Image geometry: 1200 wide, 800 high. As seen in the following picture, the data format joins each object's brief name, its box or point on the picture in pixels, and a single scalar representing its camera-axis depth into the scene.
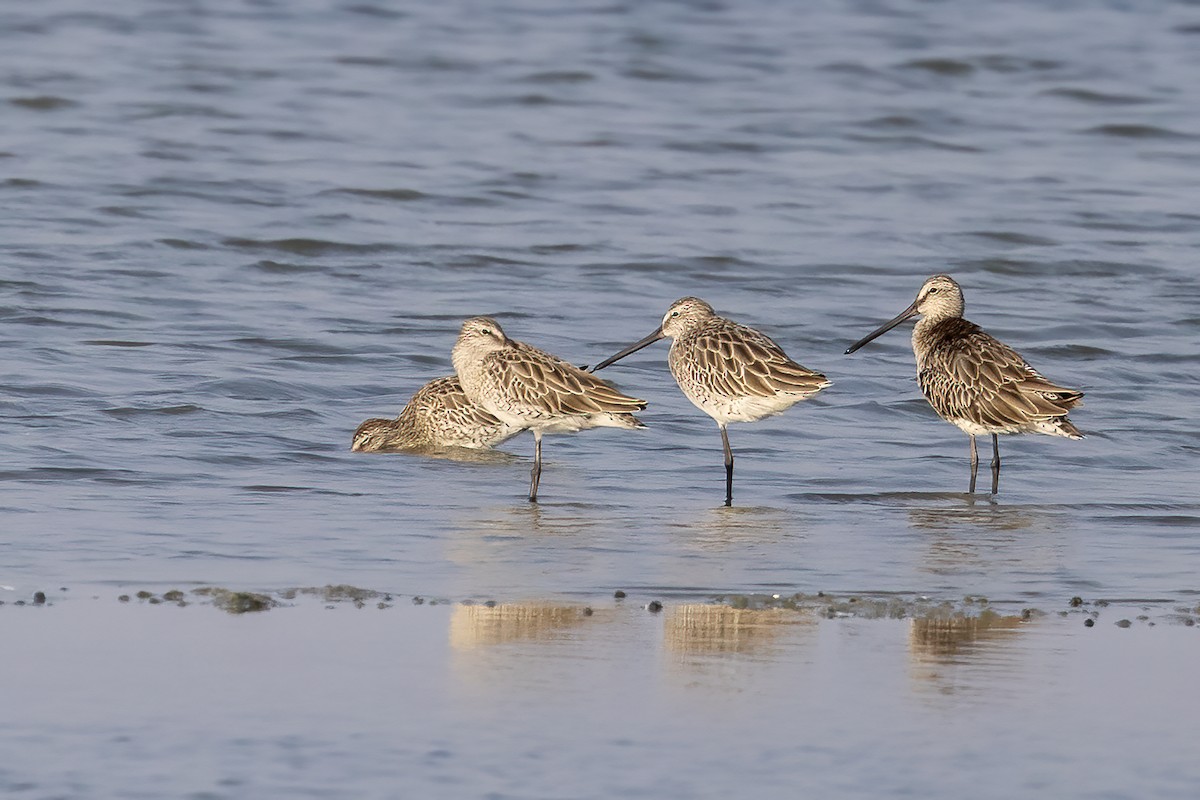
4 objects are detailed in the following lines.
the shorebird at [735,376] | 19.30
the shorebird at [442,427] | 21.37
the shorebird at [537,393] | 19.20
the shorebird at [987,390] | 19.48
